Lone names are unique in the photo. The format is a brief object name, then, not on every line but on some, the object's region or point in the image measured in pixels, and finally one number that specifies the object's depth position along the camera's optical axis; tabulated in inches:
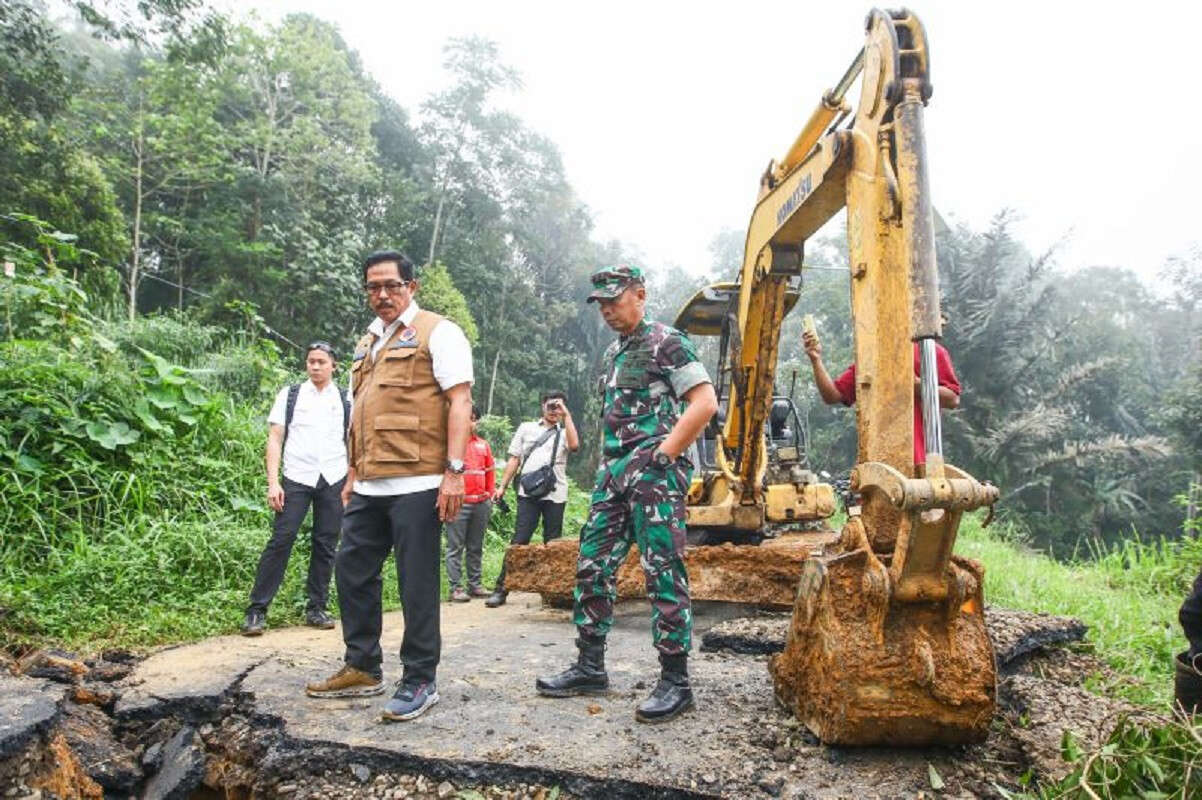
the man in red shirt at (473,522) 248.1
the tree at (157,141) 633.6
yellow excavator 94.1
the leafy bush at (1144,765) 69.9
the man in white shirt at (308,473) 177.0
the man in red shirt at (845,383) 128.0
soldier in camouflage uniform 115.6
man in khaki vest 116.2
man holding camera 236.7
